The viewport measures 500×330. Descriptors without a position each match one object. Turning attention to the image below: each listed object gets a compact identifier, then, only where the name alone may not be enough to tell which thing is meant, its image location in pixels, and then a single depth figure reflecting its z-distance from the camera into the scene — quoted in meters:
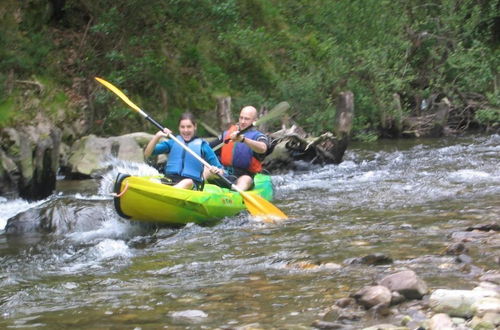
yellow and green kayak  11.13
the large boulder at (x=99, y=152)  18.84
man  13.53
